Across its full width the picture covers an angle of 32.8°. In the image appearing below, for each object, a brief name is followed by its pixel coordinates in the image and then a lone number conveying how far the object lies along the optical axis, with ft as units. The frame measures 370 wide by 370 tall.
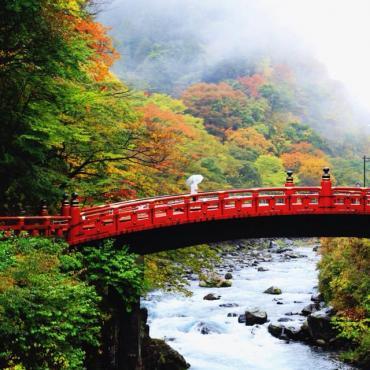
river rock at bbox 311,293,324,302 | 134.72
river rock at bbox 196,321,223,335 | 119.48
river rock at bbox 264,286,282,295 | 148.77
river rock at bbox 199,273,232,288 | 154.81
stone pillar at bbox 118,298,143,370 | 73.77
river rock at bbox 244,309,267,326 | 122.93
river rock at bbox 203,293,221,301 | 141.59
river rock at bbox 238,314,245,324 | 124.10
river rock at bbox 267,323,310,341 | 113.19
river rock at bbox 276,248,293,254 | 228.63
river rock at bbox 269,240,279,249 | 239.19
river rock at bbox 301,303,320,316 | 127.65
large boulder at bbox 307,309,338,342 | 109.09
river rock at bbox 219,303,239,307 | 135.95
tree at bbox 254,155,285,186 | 251.60
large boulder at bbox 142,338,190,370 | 90.64
